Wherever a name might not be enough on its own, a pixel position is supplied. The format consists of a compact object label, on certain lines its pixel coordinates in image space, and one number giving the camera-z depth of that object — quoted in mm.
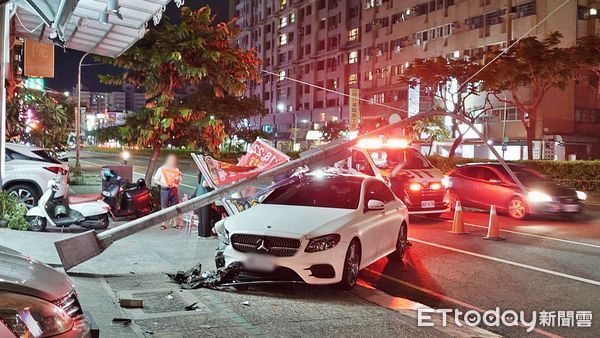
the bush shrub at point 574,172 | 25203
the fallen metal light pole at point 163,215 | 6770
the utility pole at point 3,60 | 10820
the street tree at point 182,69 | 14742
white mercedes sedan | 7504
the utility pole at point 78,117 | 33906
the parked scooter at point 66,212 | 11680
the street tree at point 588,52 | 28531
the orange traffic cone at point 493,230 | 12609
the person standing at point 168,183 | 13008
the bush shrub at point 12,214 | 11516
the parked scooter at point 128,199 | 13734
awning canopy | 9734
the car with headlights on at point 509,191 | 15961
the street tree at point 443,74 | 34656
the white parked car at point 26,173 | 13673
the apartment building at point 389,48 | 44750
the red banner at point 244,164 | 11117
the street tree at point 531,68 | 29906
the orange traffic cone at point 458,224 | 13391
